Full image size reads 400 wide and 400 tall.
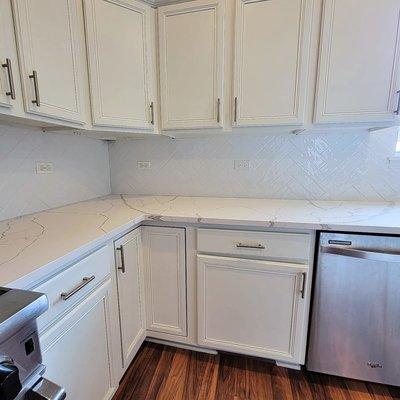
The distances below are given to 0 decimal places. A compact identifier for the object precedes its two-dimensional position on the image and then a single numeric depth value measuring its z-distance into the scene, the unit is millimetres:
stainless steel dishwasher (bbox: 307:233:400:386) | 1174
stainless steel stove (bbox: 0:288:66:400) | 433
